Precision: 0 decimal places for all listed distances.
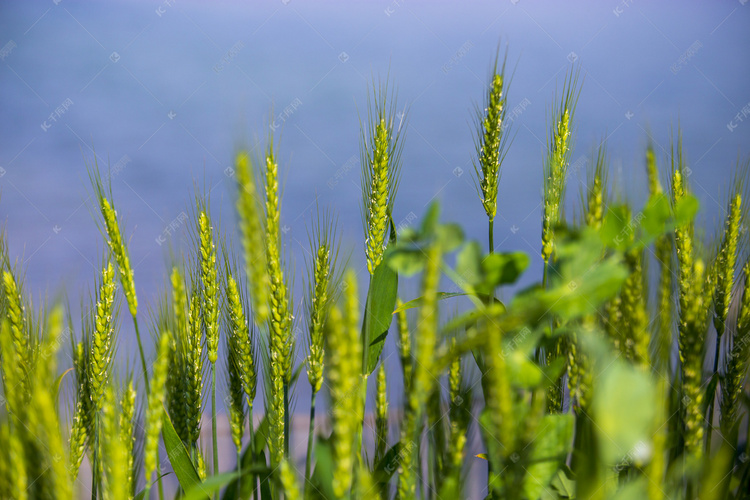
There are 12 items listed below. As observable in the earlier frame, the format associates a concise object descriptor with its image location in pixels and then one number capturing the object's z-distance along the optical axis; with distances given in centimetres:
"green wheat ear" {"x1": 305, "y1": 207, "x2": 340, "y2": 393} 64
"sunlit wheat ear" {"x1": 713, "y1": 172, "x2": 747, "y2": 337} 72
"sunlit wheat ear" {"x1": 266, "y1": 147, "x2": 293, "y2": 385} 60
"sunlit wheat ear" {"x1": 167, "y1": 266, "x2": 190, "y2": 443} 75
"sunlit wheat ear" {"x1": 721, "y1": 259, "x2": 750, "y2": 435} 70
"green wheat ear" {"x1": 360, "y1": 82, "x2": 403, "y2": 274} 74
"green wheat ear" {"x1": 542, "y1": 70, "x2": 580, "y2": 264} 70
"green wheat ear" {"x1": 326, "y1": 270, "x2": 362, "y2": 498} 32
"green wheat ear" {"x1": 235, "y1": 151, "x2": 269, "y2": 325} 50
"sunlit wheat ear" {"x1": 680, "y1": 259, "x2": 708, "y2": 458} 52
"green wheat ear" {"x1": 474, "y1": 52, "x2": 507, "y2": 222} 75
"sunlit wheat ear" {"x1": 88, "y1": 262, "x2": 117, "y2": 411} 73
